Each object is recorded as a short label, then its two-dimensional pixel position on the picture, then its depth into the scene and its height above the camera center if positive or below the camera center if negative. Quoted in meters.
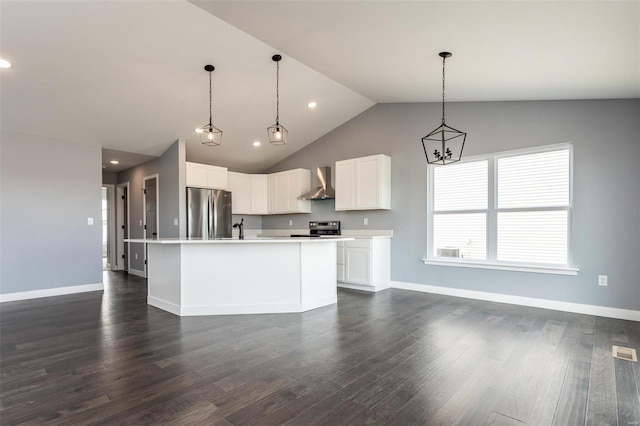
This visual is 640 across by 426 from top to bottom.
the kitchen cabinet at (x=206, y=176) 6.14 +0.61
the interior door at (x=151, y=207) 6.66 +0.01
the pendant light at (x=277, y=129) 3.85 +0.92
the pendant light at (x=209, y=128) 3.88 +0.95
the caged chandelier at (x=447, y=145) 5.03 +0.96
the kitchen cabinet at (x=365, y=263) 5.30 -0.95
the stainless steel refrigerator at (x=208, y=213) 6.06 -0.11
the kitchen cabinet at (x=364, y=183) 5.54 +0.41
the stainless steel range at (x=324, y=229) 6.48 -0.44
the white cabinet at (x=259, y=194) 7.44 +0.29
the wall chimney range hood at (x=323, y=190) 6.34 +0.33
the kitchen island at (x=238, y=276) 3.88 -0.83
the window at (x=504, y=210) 4.18 -0.06
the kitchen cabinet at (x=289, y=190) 6.84 +0.35
